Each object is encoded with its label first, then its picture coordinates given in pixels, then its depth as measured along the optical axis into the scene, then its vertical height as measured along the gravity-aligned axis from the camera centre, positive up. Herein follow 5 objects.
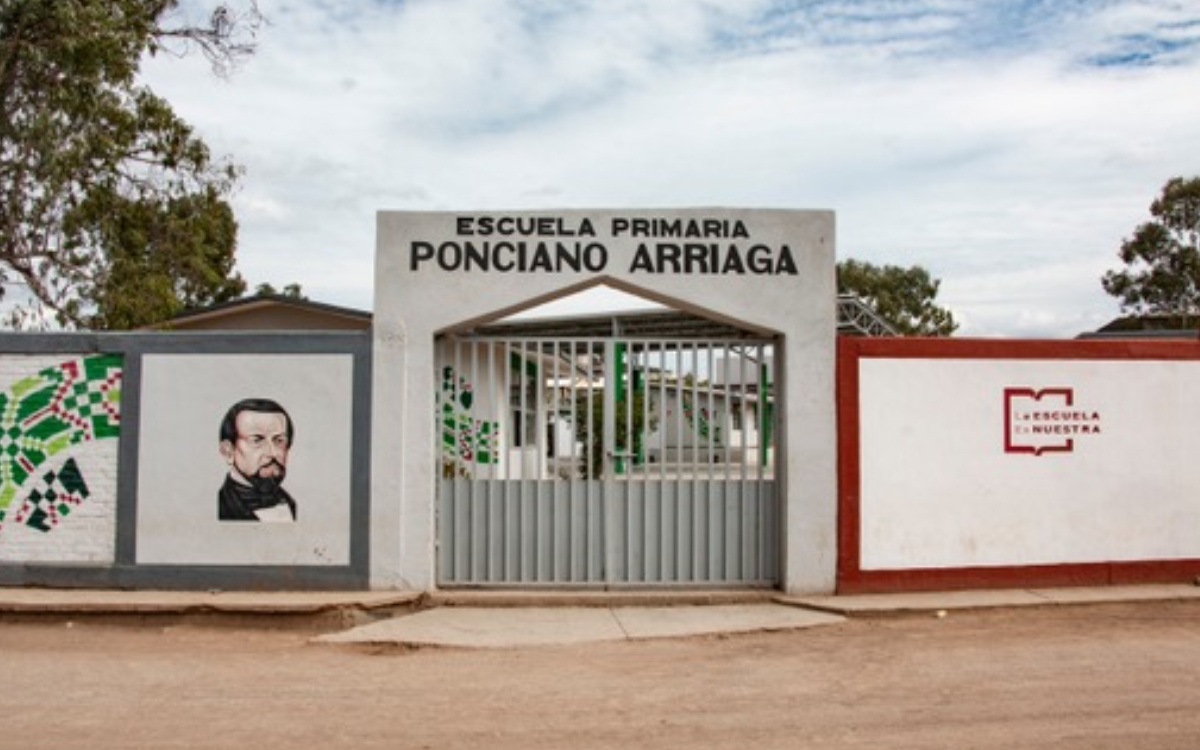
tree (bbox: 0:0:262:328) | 13.52 +3.98
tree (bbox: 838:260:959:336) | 51.81 +7.46
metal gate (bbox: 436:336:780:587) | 9.70 -0.29
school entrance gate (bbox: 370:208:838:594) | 9.55 +0.30
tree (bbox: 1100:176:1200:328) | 37.31 +6.61
